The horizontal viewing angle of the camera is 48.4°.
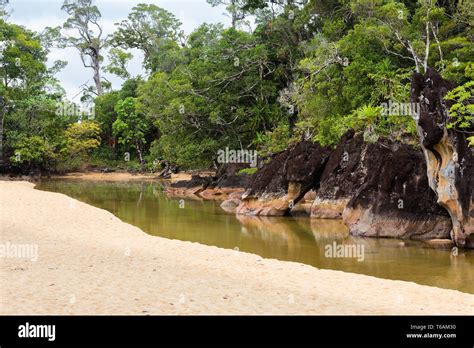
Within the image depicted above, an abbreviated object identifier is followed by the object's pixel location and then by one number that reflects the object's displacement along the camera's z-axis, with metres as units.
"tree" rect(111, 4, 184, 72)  60.06
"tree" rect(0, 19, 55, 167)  45.47
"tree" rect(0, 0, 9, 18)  46.78
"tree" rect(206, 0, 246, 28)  42.28
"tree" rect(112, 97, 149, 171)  54.47
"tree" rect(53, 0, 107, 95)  62.53
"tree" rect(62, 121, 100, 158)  50.72
